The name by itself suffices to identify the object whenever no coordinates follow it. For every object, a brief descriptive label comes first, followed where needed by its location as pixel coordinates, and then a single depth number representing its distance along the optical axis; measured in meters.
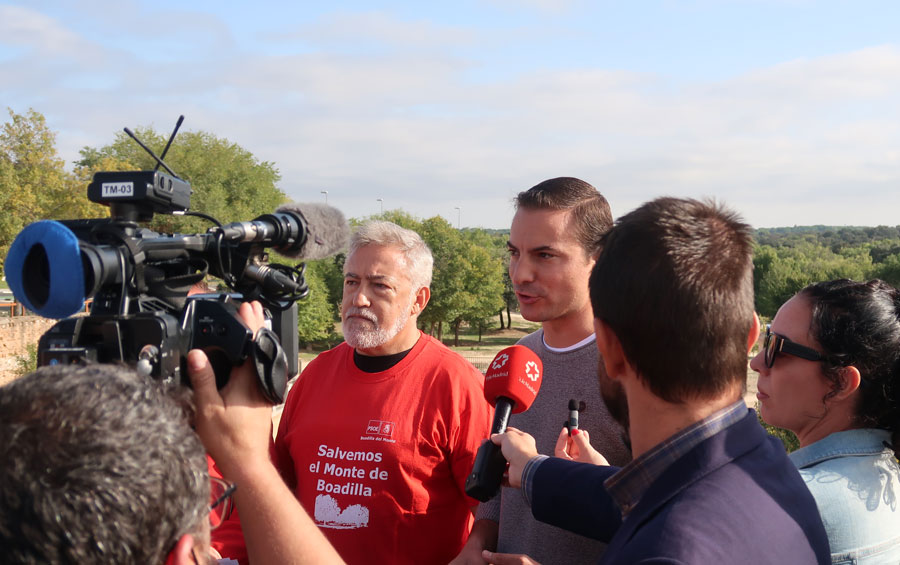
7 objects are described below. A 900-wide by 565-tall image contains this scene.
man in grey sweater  3.04
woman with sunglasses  2.52
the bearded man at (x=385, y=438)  3.53
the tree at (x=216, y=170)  53.06
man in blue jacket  1.54
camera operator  1.22
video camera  1.66
